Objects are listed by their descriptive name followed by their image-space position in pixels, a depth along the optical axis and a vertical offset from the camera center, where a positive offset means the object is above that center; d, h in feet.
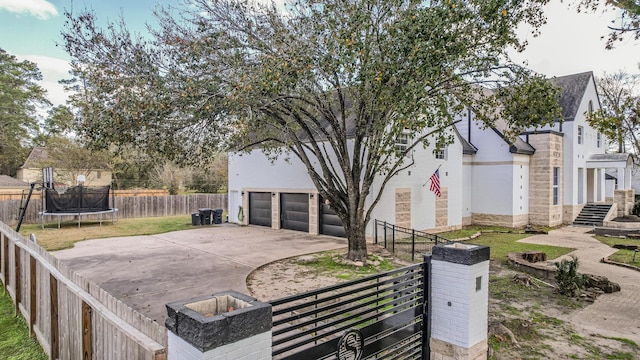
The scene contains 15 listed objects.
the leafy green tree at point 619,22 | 20.02 +8.99
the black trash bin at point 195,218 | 64.64 -7.59
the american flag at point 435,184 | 48.62 -1.06
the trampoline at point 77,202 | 61.93 -4.61
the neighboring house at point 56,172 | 93.61 +1.11
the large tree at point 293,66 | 25.45 +8.57
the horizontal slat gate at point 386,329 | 10.21 -5.15
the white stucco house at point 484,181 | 53.83 -0.81
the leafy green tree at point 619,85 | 79.15 +21.21
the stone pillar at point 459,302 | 13.76 -4.98
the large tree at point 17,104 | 105.81 +22.27
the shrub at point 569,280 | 24.81 -7.34
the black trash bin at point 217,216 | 66.18 -7.49
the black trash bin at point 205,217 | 65.00 -7.43
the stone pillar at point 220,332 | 7.31 -3.37
